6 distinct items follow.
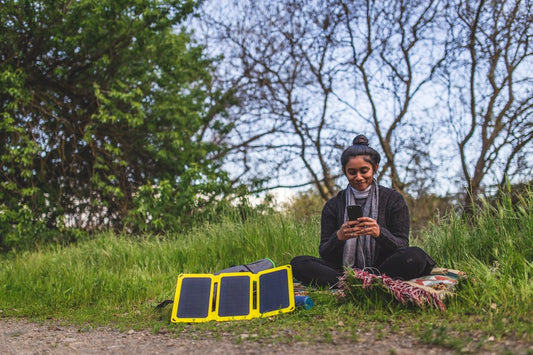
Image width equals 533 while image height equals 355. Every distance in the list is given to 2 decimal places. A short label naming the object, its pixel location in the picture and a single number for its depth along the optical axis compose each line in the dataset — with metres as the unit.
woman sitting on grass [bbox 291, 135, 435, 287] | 4.01
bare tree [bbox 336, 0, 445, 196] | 9.63
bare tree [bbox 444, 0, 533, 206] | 7.90
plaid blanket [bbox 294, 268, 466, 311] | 3.58
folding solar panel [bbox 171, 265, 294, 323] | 4.02
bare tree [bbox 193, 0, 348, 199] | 10.41
